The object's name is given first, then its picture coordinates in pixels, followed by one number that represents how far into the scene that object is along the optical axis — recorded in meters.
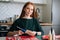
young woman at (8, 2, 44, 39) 1.07
